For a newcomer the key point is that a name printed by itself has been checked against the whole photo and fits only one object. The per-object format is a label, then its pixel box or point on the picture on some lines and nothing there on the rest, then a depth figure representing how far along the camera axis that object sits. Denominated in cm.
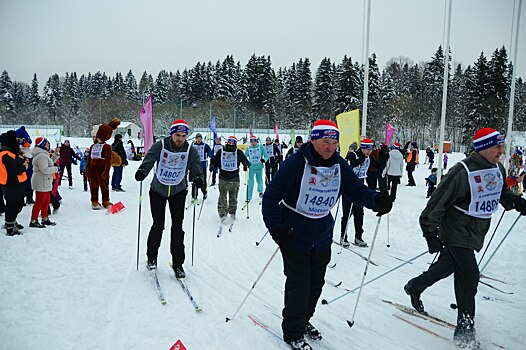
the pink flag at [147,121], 948
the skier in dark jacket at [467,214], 349
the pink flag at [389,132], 1746
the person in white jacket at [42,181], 726
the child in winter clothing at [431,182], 1349
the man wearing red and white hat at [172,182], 493
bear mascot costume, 997
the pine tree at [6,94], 6584
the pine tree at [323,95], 5353
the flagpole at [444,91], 1220
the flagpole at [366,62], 1284
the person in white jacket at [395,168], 1273
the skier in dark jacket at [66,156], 1354
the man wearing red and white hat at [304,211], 314
